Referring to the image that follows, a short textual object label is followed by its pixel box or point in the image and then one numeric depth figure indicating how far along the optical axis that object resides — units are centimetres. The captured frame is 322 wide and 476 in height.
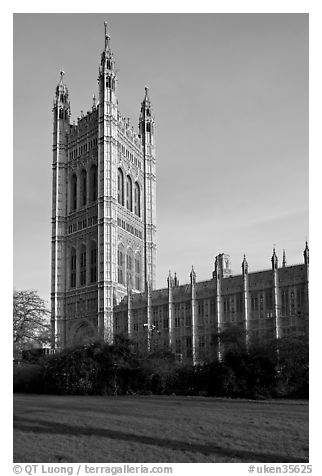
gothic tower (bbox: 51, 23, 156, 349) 7912
